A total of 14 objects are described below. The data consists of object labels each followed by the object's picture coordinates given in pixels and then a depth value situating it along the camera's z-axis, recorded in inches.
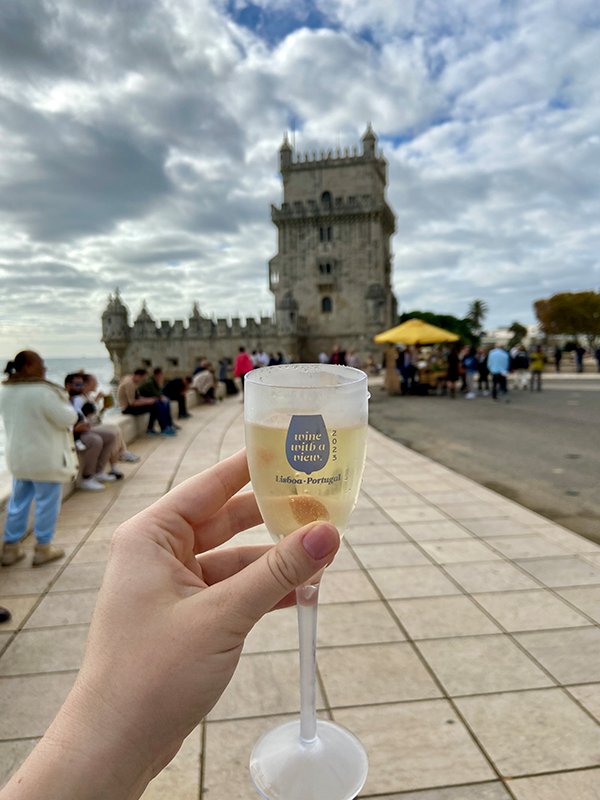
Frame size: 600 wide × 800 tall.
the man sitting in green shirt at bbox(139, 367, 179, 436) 345.4
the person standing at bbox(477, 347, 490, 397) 603.2
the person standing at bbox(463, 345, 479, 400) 611.5
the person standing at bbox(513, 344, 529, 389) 590.9
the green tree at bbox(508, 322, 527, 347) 2472.3
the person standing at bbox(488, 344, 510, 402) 513.0
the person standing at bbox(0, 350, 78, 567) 141.3
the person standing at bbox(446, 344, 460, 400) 542.9
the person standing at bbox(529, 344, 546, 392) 594.5
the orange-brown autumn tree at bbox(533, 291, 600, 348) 1585.9
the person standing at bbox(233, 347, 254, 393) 598.9
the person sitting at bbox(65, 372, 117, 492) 213.6
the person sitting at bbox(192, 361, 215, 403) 536.4
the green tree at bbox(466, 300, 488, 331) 2706.7
